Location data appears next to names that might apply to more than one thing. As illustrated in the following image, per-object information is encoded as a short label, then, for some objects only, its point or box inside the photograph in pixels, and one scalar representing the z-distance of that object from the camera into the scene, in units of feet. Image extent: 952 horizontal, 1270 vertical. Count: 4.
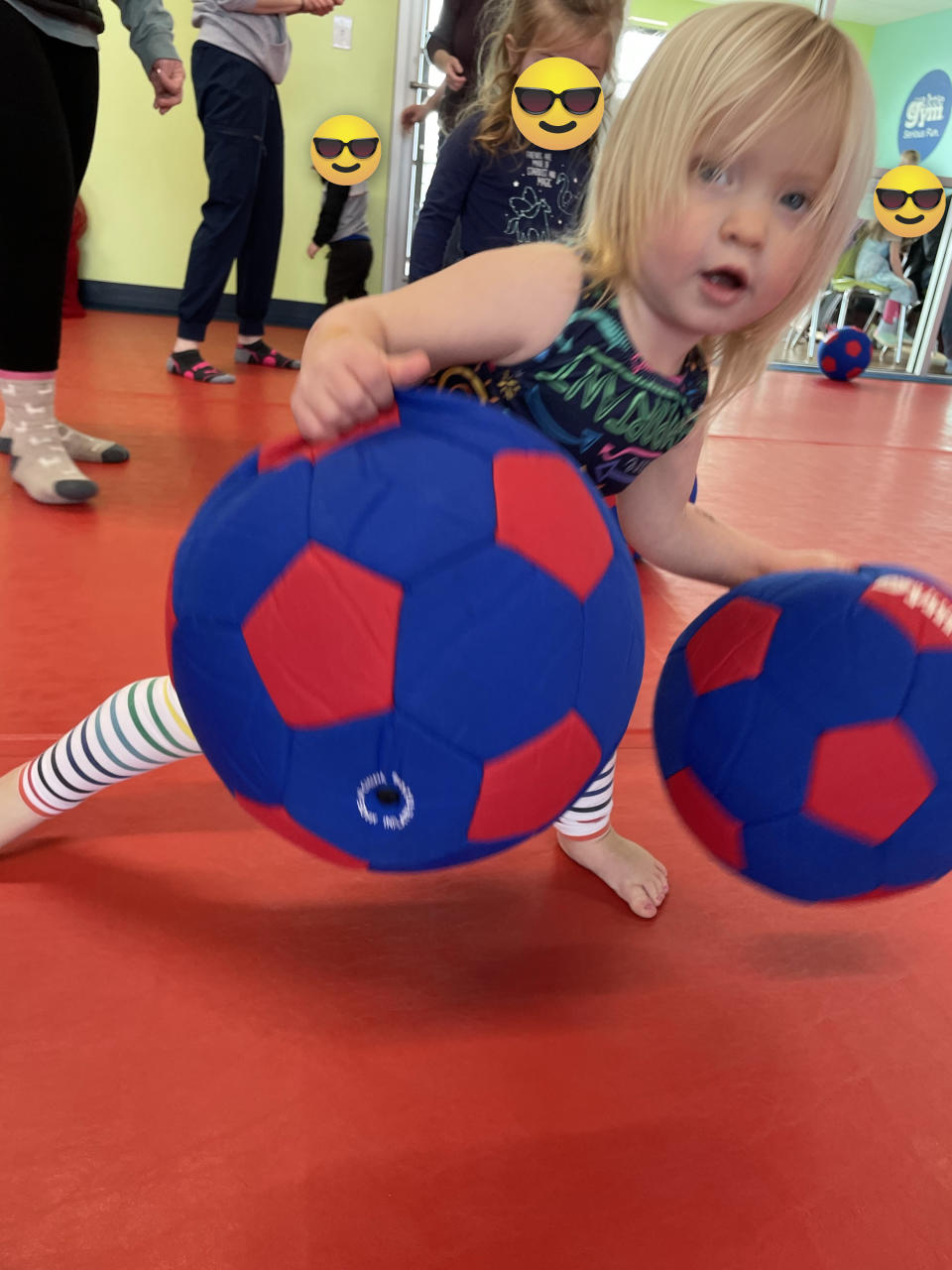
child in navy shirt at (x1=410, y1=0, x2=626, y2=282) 6.77
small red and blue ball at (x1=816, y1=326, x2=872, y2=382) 18.25
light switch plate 15.72
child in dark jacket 14.89
